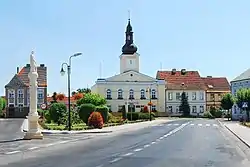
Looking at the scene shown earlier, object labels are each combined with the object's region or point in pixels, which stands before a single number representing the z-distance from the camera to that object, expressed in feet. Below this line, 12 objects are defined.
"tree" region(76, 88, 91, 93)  482.94
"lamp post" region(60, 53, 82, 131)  146.82
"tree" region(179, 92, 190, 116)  396.57
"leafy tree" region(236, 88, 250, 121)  250.16
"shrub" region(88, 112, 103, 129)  162.81
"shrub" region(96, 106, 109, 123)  184.91
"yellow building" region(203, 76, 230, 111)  426.92
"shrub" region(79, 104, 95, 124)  175.11
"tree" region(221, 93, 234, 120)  296.30
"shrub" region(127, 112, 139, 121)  296.10
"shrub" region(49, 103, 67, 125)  178.84
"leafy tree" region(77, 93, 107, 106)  228.63
